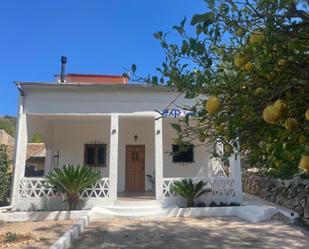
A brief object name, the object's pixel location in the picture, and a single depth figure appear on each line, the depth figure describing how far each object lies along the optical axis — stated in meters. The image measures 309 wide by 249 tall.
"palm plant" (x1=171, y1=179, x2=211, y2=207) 9.05
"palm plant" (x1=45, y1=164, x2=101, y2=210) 8.51
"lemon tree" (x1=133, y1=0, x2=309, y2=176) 1.52
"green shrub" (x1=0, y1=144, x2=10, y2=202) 9.55
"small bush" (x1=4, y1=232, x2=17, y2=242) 5.63
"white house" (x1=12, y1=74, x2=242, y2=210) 8.94
